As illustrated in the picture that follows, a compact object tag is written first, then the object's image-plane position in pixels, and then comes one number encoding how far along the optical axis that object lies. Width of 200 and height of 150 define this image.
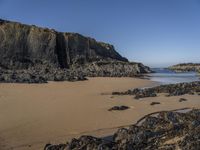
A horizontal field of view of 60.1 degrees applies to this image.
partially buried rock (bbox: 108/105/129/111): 5.97
